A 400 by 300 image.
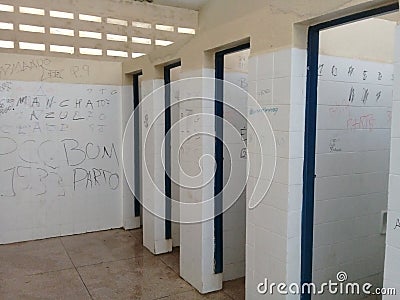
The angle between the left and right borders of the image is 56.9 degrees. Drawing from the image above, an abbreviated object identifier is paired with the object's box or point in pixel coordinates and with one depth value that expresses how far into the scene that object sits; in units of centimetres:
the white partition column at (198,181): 279
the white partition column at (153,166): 355
